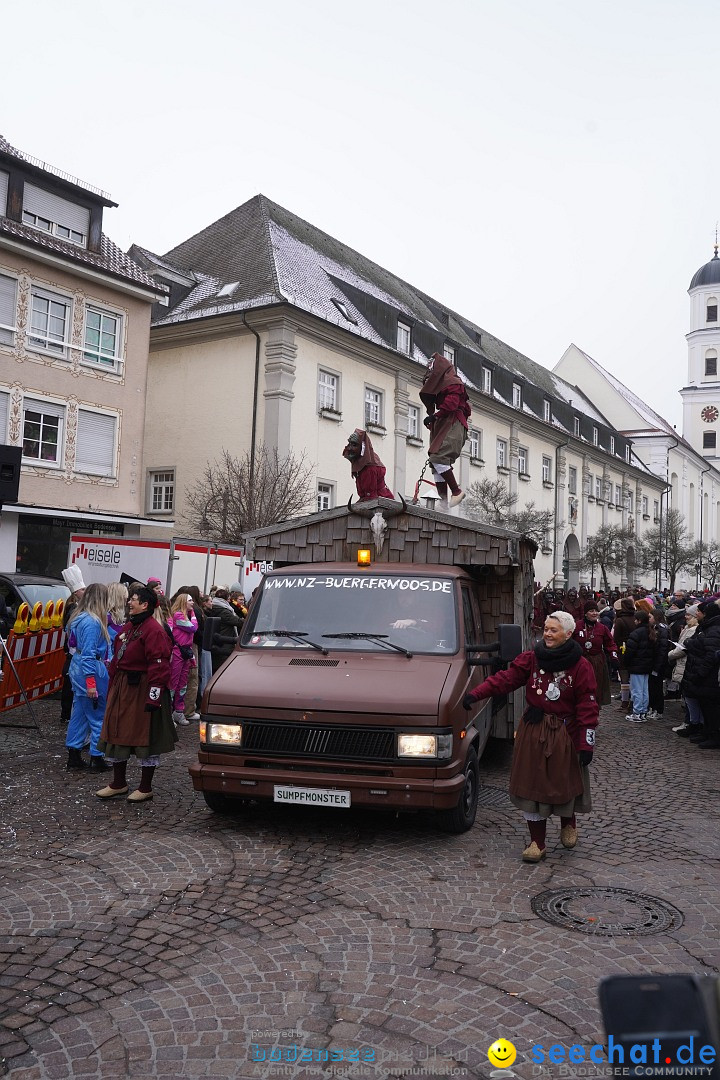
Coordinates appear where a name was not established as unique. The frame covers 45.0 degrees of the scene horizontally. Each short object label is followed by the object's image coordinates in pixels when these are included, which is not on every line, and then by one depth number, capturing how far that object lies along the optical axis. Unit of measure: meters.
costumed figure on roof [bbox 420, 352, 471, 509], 10.96
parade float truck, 5.79
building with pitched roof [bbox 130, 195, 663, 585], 28.58
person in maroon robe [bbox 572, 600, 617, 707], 12.55
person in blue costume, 8.12
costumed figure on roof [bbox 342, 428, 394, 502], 10.80
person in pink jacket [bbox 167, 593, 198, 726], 10.88
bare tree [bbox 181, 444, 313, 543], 24.97
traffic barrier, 11.12
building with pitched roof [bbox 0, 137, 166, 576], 23.36
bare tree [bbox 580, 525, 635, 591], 47.50
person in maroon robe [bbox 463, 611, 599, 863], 5.69
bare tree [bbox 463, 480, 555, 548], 37.06
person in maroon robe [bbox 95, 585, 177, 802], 6.90
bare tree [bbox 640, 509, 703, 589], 53.94
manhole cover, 4.57
